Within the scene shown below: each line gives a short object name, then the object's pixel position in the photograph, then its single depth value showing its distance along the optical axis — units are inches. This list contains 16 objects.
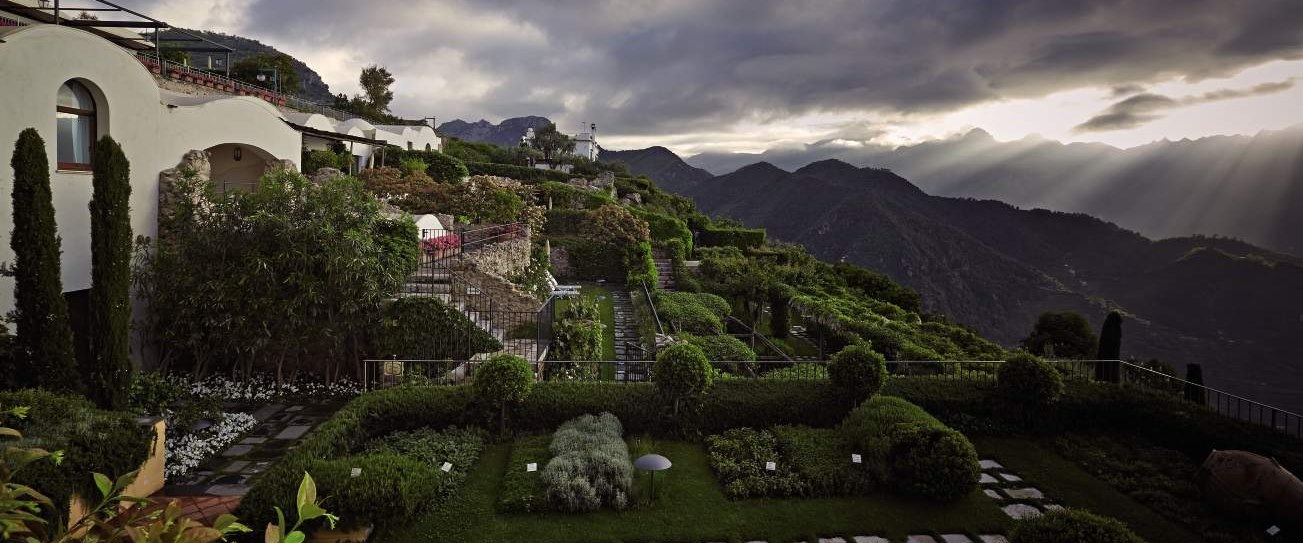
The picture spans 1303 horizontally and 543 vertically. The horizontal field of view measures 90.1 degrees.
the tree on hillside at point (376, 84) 2336.4
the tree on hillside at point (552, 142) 2829.7
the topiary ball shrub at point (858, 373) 406.3
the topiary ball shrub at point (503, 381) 374.6
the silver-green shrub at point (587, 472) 301.6
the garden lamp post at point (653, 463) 287.3
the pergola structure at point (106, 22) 718.3
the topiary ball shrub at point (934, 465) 317.7
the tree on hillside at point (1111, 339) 612.4
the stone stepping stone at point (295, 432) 379.2
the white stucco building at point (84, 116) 358.6
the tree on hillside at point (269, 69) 1819.6
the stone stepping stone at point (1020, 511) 311.8
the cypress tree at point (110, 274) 353.4
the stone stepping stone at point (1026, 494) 333.1
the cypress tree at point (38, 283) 321.1
